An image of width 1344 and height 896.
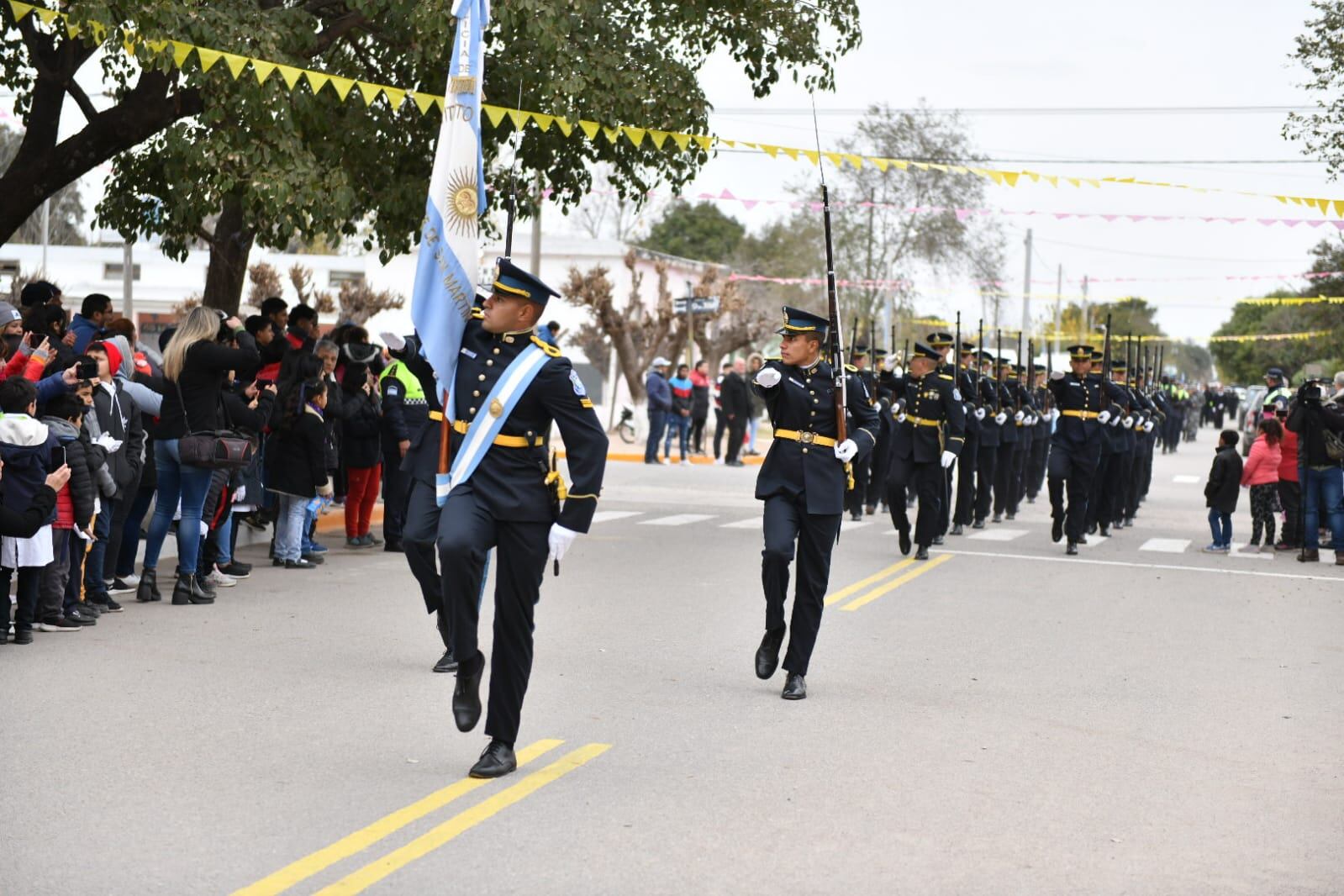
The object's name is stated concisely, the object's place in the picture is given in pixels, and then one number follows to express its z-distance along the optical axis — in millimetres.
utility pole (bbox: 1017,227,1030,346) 58722
